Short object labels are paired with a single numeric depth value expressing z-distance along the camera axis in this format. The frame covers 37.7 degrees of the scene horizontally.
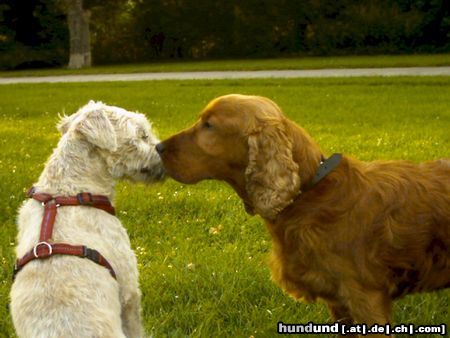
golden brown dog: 3.81
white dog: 3.24
